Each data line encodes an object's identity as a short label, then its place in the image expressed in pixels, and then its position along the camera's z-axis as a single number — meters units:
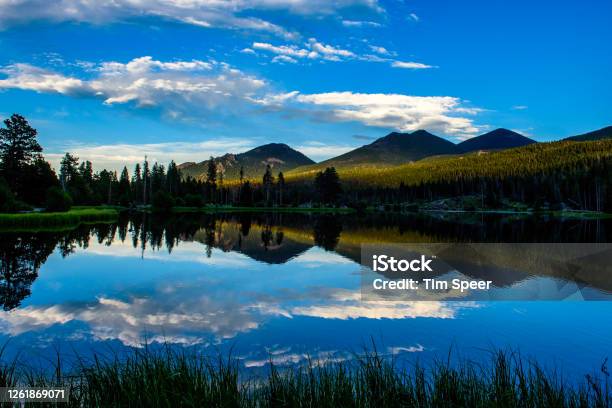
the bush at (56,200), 64.71
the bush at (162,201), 113.50
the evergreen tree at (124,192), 130.12
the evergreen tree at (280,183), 157.27
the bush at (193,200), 124.12
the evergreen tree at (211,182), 150.12
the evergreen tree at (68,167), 128.12
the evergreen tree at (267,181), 152.49
